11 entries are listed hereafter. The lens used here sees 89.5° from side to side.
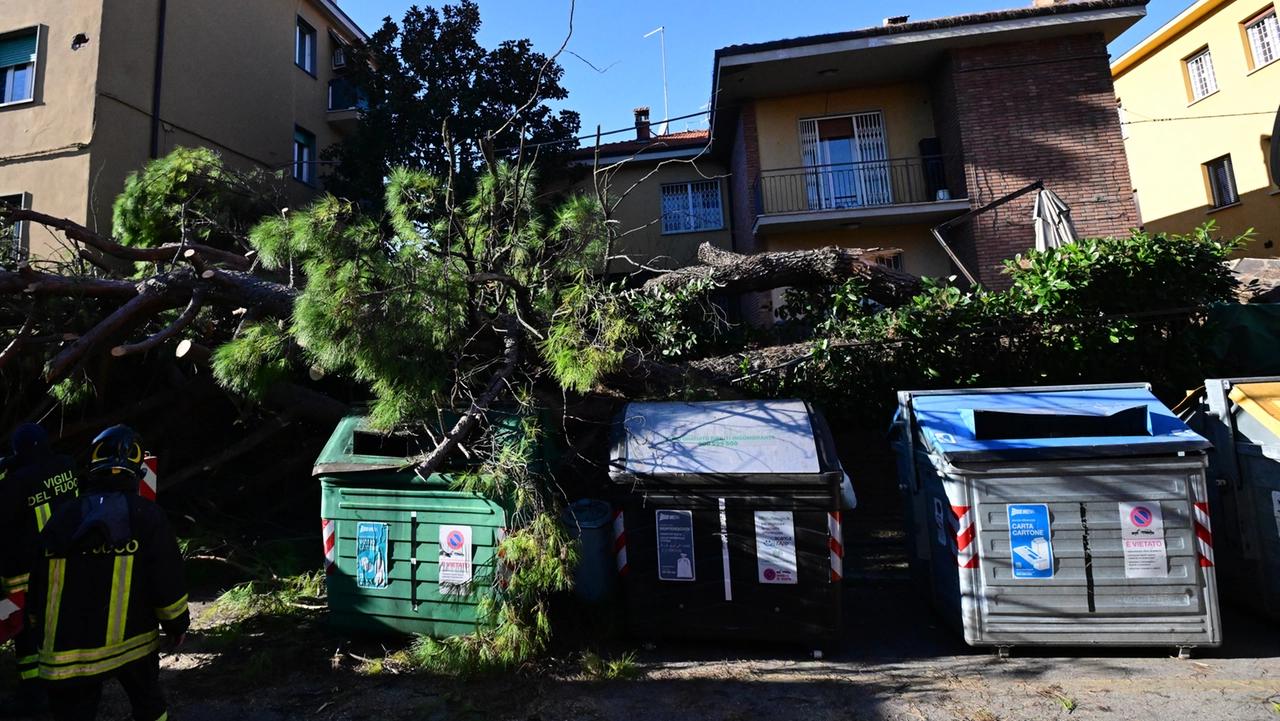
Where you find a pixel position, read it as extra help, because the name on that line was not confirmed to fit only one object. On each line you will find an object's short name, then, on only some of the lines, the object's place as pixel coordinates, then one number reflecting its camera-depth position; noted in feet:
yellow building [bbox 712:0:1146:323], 39.93
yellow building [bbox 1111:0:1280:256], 48.70
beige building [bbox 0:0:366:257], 33.37
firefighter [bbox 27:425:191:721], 9.13
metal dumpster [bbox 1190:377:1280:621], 13.87
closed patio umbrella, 26.94
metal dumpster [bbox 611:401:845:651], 13.38
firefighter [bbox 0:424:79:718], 11.77
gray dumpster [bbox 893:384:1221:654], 12.94
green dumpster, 13.71
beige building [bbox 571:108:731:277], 50.83
